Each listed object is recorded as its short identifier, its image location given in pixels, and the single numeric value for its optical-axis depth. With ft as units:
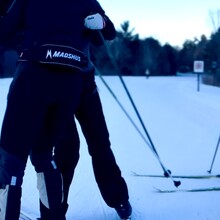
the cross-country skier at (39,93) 7.00
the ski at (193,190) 11.39
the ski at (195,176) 12.73
